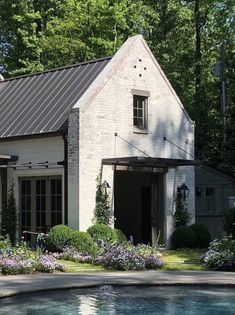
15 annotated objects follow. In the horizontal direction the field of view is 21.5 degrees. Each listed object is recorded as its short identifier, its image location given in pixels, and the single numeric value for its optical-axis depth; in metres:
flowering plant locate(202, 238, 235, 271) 16.58
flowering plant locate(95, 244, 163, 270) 16.38
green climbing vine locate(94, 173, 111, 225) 21.14
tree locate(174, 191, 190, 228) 23.68
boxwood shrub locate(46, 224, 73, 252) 19.56
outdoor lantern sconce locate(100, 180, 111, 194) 21.28
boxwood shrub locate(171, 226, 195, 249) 22.81
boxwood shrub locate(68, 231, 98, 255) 18.95
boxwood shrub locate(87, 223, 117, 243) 19.97
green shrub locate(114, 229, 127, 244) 20.24
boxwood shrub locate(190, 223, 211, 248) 23.06
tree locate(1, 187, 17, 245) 22.50
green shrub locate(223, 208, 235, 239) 20.75
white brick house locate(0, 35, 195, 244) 21.06
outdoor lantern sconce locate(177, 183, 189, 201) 23.86
